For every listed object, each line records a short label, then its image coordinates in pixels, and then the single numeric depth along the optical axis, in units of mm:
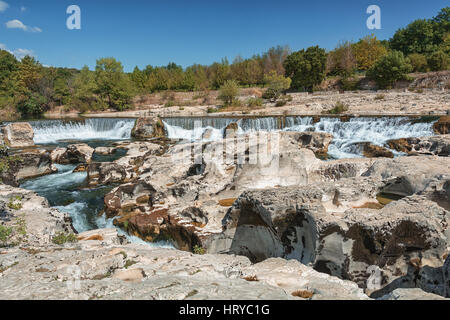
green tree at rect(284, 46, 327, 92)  43800
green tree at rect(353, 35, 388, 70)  47719
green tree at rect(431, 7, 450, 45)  50031
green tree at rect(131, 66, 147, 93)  63734
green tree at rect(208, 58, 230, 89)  58625
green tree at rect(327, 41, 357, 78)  45500
